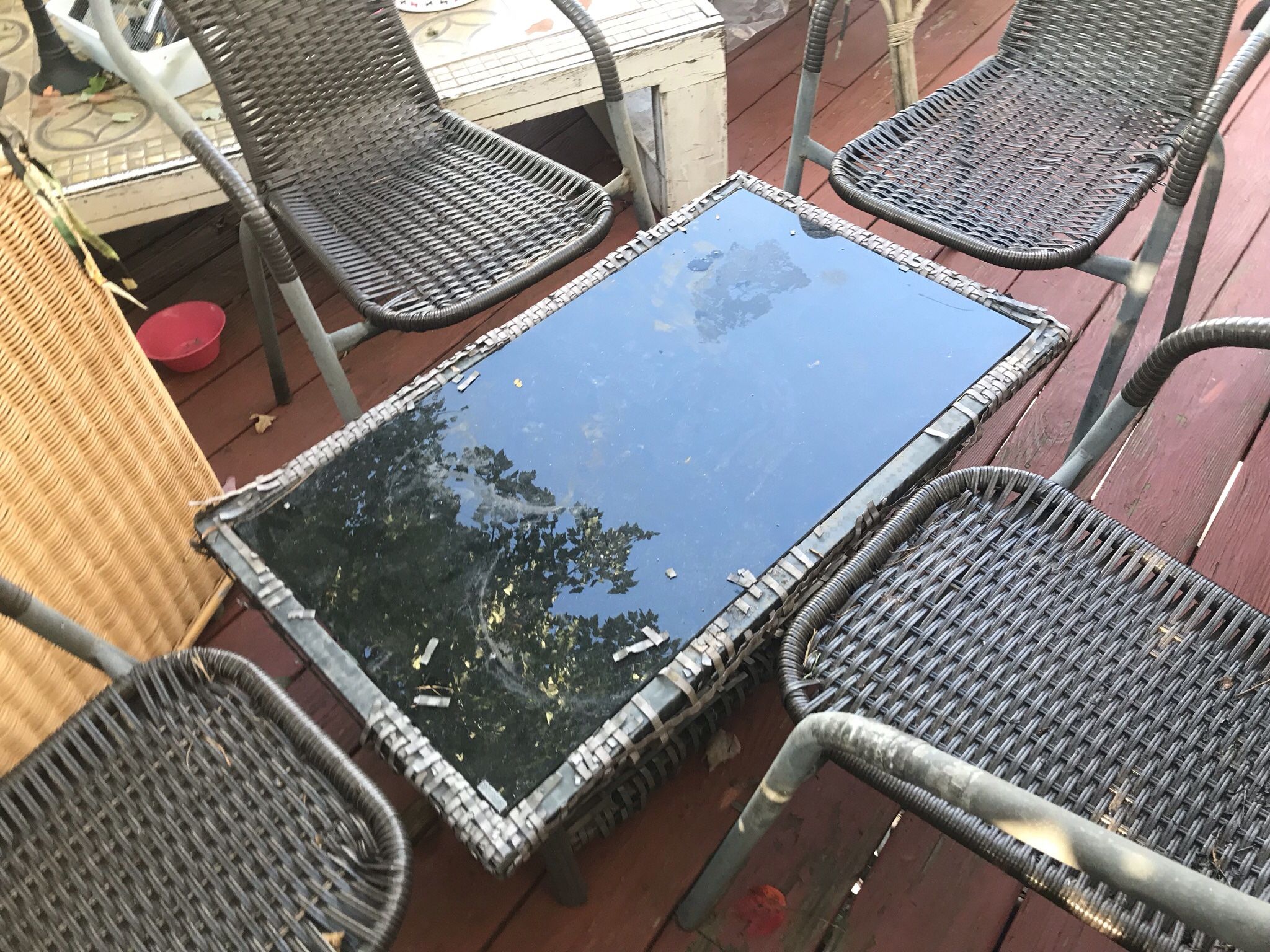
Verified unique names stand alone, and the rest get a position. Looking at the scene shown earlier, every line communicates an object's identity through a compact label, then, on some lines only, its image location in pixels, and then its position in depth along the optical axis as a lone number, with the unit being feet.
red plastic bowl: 6.07
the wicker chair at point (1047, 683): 2.53
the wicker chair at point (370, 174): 4.37
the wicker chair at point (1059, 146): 4.44
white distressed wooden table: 5.23
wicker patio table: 2.98
